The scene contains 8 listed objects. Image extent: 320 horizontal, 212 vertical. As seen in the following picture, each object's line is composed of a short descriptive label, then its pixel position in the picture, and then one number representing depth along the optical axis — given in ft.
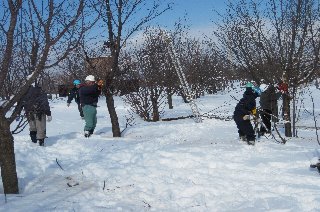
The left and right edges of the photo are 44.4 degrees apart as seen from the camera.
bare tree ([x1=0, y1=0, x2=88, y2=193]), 14.48
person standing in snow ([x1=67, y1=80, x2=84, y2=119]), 52.92
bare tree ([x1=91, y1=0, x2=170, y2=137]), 29.96
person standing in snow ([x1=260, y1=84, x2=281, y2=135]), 36.29
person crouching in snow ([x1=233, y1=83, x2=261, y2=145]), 27.32
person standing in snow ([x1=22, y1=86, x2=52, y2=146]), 29.14
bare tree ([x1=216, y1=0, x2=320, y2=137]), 28.93
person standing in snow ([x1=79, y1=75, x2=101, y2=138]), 33.19
